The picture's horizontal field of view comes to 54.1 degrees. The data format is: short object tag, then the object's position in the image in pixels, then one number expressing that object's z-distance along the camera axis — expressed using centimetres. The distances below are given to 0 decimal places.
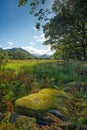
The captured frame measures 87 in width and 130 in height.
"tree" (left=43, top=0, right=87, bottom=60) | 1329
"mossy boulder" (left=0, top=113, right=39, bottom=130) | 129
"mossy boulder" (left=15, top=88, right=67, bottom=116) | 168
